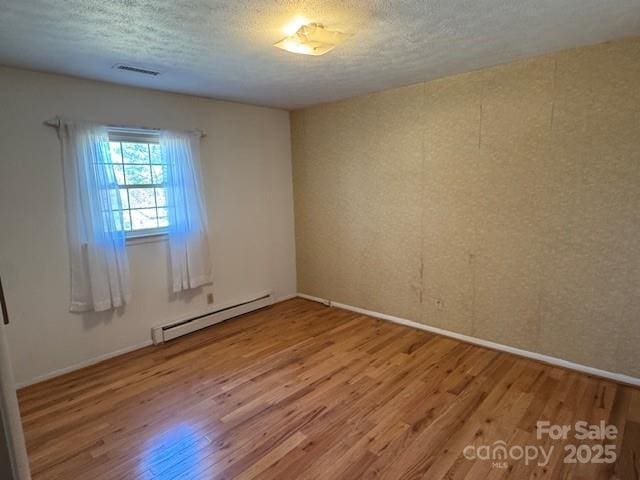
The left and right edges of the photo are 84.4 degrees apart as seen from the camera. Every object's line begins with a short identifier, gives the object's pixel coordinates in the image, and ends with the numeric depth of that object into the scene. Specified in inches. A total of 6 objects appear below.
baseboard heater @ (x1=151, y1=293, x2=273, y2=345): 137.2
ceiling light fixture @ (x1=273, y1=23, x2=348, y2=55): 79.6
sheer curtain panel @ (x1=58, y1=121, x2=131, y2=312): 112.7
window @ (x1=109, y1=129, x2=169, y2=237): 125.0
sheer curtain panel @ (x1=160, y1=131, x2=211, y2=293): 135.6
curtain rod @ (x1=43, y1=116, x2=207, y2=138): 108.3
